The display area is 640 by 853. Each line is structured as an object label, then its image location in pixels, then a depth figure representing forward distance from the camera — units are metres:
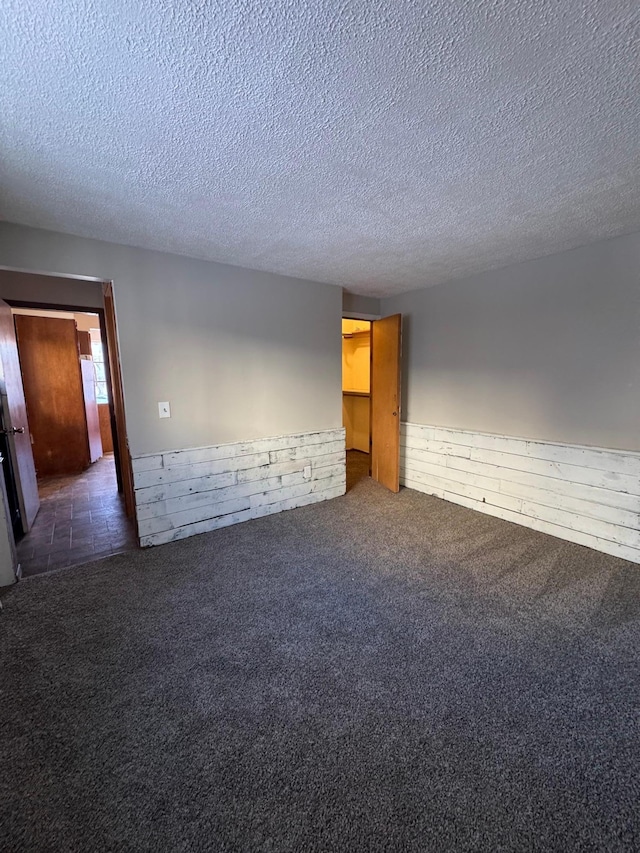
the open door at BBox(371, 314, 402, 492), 4.11
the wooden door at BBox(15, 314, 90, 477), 4.77
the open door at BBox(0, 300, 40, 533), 3.07
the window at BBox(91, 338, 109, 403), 6.73
